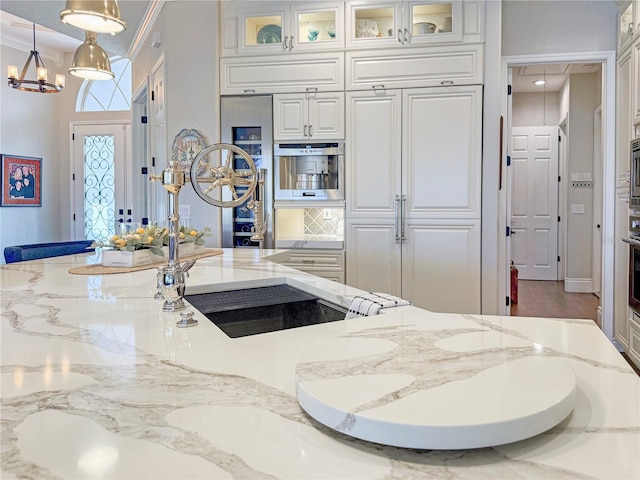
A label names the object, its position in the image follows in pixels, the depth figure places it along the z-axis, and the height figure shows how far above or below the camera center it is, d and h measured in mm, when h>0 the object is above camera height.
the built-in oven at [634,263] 3209 -305
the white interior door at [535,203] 7332 +212
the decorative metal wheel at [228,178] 1526 +135
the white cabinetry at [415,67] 3805 +1179
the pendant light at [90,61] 2832 +909
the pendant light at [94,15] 2146 +912
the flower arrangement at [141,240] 2318 -106
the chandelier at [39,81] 5316 +1503
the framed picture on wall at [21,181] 6496 +509
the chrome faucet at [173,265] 1382 -133
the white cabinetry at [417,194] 3865 +184
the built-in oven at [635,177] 3189 +263
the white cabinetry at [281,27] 4039 +1606
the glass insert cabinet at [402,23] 3842 +1561
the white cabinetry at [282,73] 4035 +1199
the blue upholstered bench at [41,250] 3742 -255
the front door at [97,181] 7203 +551
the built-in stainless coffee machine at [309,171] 4082 +394
